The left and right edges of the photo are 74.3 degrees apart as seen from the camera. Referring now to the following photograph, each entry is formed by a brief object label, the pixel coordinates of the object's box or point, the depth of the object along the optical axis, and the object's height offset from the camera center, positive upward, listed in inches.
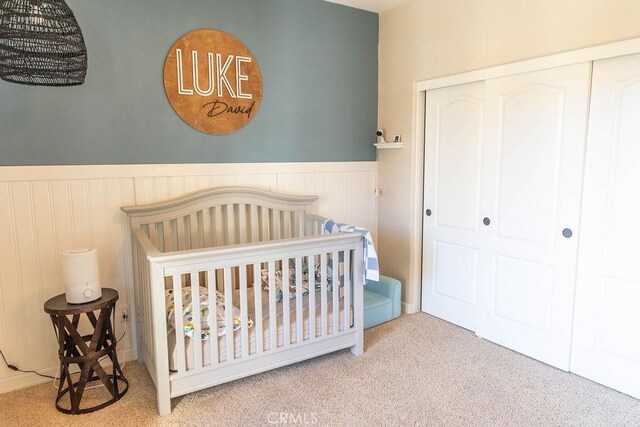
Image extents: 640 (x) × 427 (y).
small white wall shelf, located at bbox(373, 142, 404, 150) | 136.0 +5.0
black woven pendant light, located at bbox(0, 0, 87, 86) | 69.6 +20.9
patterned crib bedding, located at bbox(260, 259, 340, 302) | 110.0 -32.0
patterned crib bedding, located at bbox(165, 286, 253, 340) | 87.1 -32.6
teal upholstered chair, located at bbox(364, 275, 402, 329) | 127.6 -43.2
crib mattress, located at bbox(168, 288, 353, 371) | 87.7 -38.5
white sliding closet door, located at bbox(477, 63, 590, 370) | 97.8 -11.8
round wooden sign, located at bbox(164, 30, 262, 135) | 108.4 +21.4
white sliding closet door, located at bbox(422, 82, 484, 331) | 120.2 -12.3
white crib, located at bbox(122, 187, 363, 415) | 85.0 -29.5
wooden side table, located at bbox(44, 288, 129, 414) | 85.6 -38.5
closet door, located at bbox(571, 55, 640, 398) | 87.9 -15.8
